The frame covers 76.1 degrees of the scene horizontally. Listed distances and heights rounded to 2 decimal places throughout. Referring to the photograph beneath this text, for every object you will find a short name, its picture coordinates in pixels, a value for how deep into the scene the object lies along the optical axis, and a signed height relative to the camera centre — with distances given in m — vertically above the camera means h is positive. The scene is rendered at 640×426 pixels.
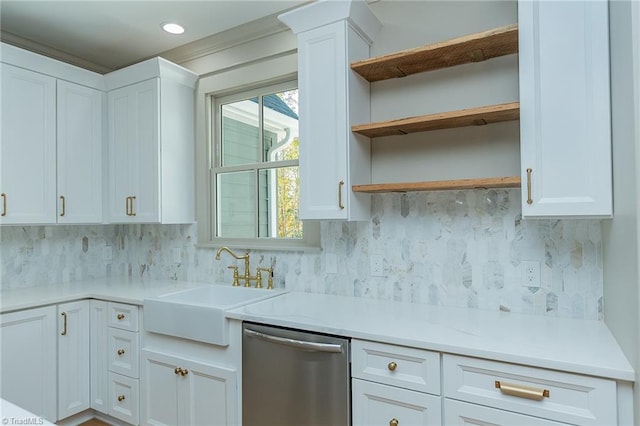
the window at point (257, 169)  2.79 +0.35
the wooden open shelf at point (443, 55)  1.78 +0.78
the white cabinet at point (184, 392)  2.07 -0.93
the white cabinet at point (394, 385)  1.54 -0.66
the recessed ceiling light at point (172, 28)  2.78 +1.33
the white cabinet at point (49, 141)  2.58 +0.55
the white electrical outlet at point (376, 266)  2.33 -0.27
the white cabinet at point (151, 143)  2.85 +0.56
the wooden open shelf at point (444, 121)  1.74 +0.45
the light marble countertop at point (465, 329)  1.35 -0.46
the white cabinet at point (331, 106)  2.10 +0.59
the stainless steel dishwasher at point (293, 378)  1.72 -0.71
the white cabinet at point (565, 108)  1.52 +0.42
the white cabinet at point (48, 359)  2.33 -0.83
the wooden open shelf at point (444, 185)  1.72 +0.15
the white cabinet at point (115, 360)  2.48 -0.88
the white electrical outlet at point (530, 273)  1.93 -0.27
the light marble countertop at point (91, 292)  2.45 -0.47
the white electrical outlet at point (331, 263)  2.48 -0.27
